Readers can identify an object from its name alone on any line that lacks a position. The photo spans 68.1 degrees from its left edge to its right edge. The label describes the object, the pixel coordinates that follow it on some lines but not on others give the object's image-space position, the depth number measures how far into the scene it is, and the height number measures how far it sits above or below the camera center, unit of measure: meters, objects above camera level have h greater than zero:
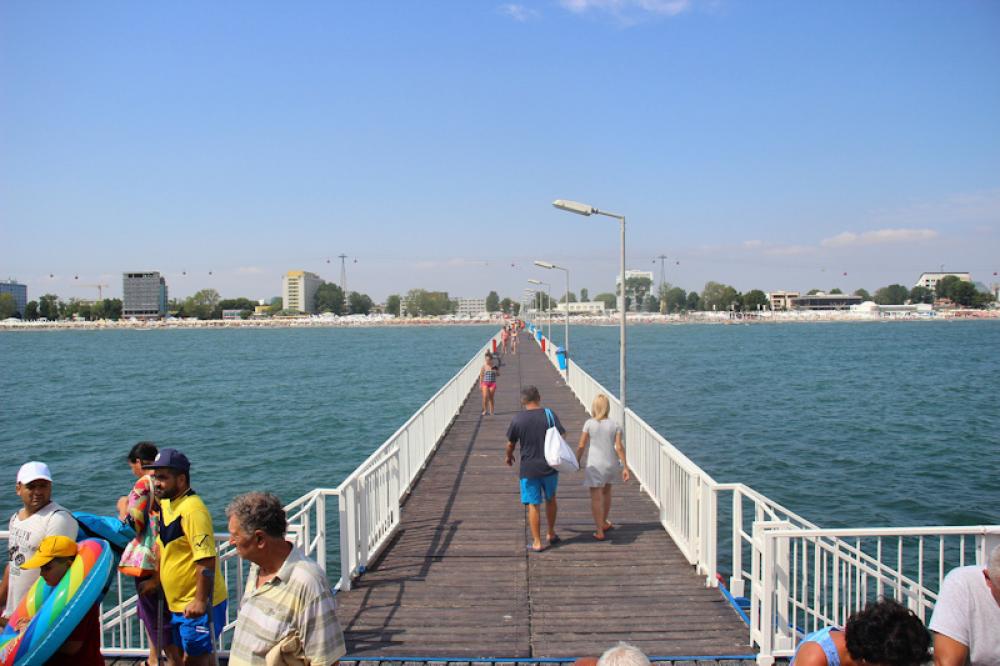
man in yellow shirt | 4.21 -1.42
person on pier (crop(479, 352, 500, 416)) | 17.41 -1.74
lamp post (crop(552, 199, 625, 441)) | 11.77 +1.60
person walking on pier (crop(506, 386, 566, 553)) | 7.64 -1.61
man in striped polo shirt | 3.12 -1.23
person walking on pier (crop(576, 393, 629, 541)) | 7.86 -1.53
